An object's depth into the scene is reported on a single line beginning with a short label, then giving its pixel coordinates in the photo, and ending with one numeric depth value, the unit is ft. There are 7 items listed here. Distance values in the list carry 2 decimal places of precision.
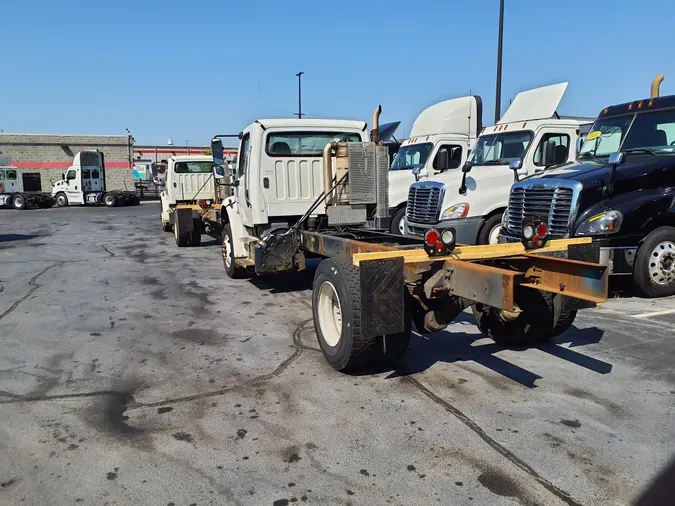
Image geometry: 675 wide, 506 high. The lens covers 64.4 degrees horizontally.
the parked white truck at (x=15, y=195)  109.19
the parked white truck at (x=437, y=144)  41.63
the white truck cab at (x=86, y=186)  111.04
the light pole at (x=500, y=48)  51.06
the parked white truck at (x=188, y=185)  47.26
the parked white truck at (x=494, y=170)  31.89
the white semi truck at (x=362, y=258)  13.34
